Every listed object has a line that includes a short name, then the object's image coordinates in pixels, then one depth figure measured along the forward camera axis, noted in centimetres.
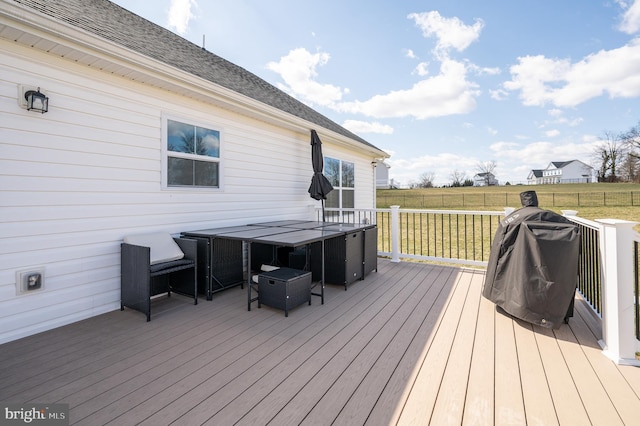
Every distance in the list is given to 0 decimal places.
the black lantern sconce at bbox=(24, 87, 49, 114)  250
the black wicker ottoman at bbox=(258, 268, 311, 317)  306
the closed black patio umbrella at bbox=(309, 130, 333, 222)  566
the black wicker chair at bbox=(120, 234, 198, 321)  289
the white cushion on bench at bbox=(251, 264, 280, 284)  397
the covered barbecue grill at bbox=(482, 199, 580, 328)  246
